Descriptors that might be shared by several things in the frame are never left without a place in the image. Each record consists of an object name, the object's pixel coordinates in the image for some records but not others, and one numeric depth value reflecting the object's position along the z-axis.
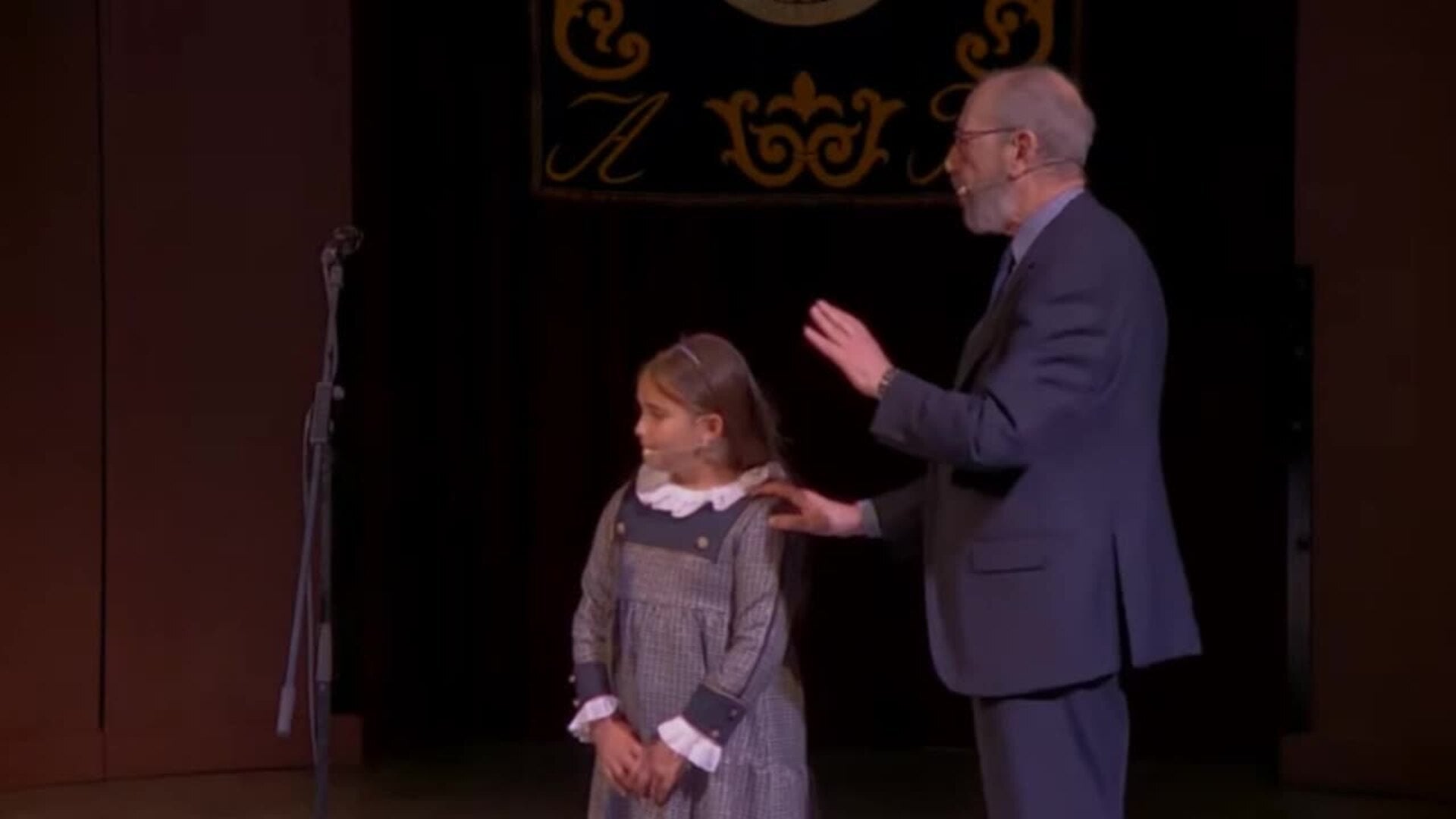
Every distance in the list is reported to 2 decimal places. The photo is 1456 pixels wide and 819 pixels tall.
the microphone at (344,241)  6.71
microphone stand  6.57
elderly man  5.05
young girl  5.92
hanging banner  10.20
